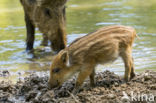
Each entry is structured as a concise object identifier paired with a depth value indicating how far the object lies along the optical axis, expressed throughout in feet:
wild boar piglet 30.40
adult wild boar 48.88
